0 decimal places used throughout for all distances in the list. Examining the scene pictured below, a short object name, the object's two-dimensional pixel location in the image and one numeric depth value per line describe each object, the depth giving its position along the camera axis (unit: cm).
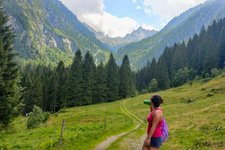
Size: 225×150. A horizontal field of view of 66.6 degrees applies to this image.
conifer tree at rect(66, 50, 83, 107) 5624
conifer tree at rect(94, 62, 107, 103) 5880
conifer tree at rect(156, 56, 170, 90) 7176
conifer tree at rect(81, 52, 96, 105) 5681
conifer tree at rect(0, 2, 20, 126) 2148
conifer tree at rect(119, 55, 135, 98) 6276
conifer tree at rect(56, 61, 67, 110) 5655
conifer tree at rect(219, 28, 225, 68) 6786
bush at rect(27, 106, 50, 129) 2950
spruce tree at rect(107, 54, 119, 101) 6038
